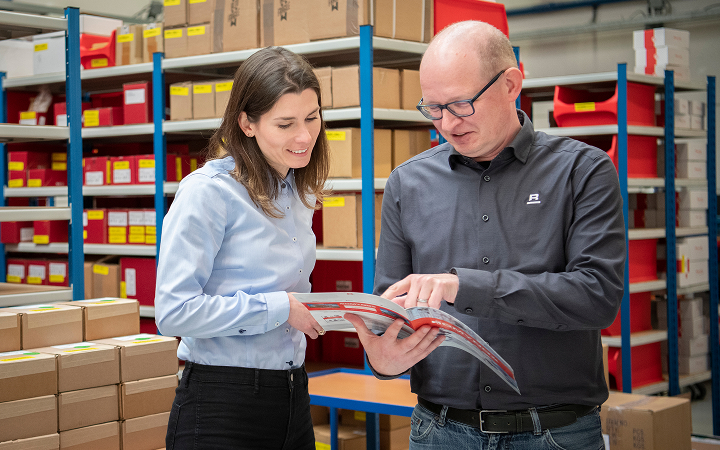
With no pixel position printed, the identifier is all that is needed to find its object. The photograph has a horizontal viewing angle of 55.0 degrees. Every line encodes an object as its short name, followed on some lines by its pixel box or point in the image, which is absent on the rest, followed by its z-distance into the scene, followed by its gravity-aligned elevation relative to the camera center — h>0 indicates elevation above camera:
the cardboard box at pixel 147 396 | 2.75 -0.70
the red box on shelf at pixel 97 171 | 4.79 +0.38
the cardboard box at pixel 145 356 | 2.77 -0.54
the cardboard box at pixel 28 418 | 2.43 -0.69
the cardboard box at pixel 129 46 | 4.79 +1.25
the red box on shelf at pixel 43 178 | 4.73 +0.33
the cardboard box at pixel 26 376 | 2.44 -0.54
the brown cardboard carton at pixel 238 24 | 3.98 +1.17
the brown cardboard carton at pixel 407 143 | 3.75 +0.43
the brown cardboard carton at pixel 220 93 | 4.11 +0.78
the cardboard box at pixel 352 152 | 3.58 +0.37
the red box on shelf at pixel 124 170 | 4.68 +0.38
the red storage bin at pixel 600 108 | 4.64 +0.76
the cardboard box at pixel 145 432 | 2.75 -0.84
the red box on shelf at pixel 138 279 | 4.64 -0.37
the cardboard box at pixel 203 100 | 4.20 +0.76
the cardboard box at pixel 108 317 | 2.89 -0.39
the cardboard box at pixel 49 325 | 2.71 -0.40
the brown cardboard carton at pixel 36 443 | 2.43 -0.78
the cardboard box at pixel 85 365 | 2.59 -0.54
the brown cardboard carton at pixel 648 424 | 3.27 -0.99
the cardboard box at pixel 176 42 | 4.30 +1.15
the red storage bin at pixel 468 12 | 3.85 +1.20
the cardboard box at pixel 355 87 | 3.57 +0.71
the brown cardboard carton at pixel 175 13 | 4.29 +1.33
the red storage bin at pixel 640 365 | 4.63 -1.03
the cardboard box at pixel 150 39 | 4.69 +1.27
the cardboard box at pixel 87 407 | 2.58 -0.69
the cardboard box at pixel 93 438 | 2.59 -0.81
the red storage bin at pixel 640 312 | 4.95 -0.67
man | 1.31 -0.09
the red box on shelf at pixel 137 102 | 4.65 +0.83
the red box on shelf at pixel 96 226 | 4.79 +0.00
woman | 1.61 -0.13
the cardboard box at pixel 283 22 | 3.78 +1.12
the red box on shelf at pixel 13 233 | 4.96 -0.05
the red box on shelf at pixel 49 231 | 4.81 -0.03
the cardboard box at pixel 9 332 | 2.64 -0.40
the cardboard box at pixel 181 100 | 4.30 +0.78
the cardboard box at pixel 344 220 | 3.63 +0.01
